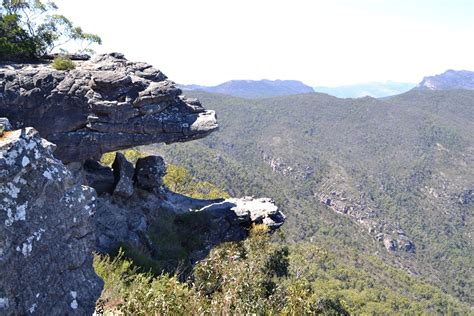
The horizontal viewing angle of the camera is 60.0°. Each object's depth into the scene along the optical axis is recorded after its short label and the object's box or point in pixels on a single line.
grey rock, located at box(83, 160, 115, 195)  19.72
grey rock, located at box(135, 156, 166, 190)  22.22
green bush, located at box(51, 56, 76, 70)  18.27
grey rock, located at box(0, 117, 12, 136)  5.45
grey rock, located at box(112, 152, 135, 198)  20.17
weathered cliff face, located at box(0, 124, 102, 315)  4.73
